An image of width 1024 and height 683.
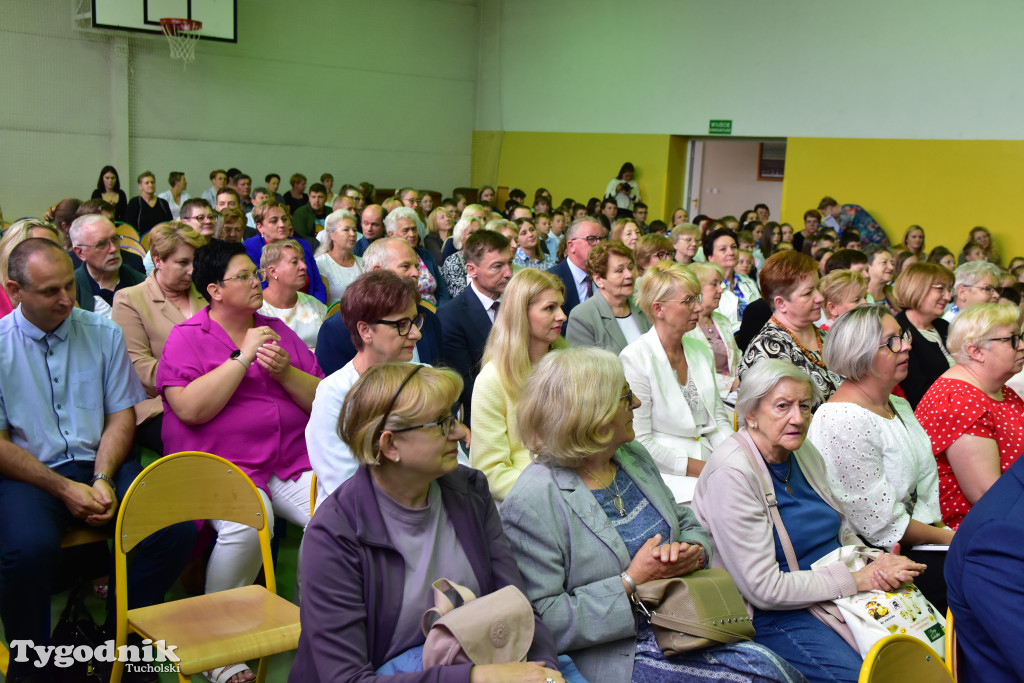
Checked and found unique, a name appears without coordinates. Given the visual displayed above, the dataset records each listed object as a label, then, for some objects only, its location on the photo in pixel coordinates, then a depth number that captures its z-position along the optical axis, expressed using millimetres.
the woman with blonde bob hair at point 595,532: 2090
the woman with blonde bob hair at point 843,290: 4527
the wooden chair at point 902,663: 1657
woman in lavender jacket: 1771
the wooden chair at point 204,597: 2280
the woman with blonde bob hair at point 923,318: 4438
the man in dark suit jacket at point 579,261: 5539
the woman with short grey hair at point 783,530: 2322
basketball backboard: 12211
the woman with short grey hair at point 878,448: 2773
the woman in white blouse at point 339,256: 5695
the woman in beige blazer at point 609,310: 4273
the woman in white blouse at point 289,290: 4395
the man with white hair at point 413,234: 5922
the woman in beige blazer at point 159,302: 3672
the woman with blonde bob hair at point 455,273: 6008
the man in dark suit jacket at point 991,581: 1450
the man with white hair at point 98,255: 4422
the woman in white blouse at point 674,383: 3404
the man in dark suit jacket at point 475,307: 4094
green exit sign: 13438
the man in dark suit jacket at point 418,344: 3617
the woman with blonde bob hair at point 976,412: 3104
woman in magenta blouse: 3016
